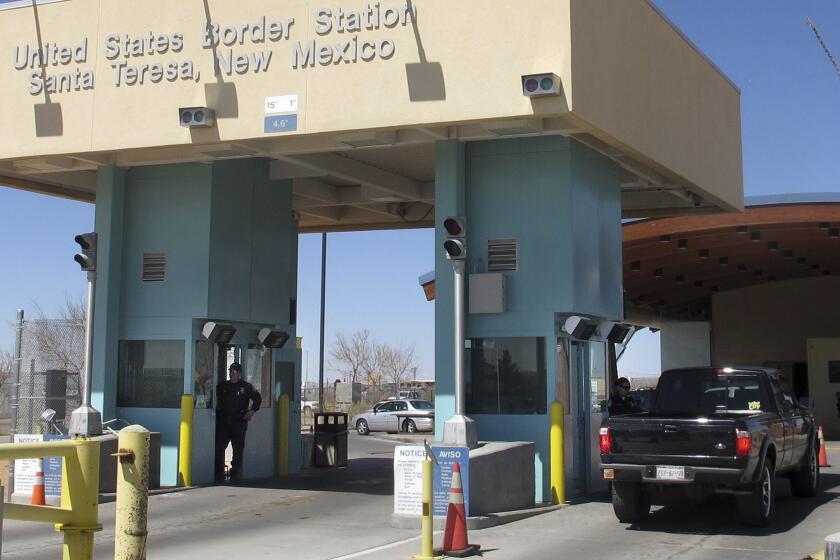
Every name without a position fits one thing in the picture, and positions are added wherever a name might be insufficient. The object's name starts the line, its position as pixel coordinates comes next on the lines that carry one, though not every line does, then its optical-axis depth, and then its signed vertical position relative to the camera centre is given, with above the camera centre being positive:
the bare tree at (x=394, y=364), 99.38 +2.32
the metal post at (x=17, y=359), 16.91 +0.49
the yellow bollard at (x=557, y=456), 14.59 -0.95
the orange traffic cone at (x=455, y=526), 10.78 -1.42
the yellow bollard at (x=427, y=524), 10.25 -1.34
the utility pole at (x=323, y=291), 32.97 +3.17
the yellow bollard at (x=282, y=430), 19.17 -0.76
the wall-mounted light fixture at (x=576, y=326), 15.26 +0.90
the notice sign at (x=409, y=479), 13.00 -1.12
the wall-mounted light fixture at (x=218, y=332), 17.02 +0.93
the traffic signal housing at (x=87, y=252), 16.75 +2.19
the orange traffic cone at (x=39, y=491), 14.37 -1.39
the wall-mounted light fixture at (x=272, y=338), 18.45 +0.90
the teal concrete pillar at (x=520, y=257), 15.26 +1.92
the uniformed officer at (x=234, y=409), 17.48 -0.34
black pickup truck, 11.82 -0.63
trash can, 20.72 -1.03
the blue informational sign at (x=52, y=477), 15.06 -1.26
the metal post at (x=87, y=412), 16.03 -0.35
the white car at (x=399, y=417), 39.44 -1.10
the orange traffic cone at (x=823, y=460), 21.12 -1.47
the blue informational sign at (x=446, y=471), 12.73 -1.02
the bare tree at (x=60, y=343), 17.38 +0.79
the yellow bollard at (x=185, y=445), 16.56 -0.89
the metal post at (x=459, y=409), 13.97 -0.28
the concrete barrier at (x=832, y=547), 6.07 -0.93
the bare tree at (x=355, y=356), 99.75 +3.09
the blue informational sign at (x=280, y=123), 15.01 +3.80
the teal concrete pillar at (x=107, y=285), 17.12 +1.71
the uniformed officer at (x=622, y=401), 16.95 -0.22
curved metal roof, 26.69 +4.10
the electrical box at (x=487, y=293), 15.30 +1.39
